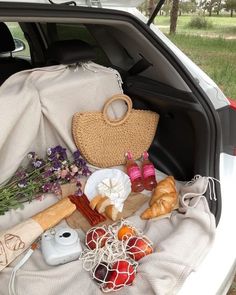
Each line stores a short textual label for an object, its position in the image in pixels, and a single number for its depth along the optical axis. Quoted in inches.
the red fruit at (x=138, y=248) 49.8
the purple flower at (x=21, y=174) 63.1
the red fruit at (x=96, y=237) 52.4
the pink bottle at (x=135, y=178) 68.0
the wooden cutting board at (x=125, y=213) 59.0
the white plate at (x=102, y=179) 65.8
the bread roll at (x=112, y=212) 59.6
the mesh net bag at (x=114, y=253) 45.1
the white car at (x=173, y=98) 47.7
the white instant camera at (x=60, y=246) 49.3
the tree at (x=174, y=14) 363.3
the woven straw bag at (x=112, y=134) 66.7
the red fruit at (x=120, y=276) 44.4
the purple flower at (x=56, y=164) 64.4
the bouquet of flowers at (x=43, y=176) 60.8
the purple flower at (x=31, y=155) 64.4
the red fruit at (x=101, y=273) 46.0
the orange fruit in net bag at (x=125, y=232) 53.6
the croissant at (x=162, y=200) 58.4
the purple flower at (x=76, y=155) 67.3
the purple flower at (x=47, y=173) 64.3
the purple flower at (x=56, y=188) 64.3
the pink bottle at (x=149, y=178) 68.2
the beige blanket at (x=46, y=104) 60.7
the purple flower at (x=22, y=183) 61.1
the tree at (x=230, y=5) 530.6
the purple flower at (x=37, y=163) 63.9
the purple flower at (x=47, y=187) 63.5
